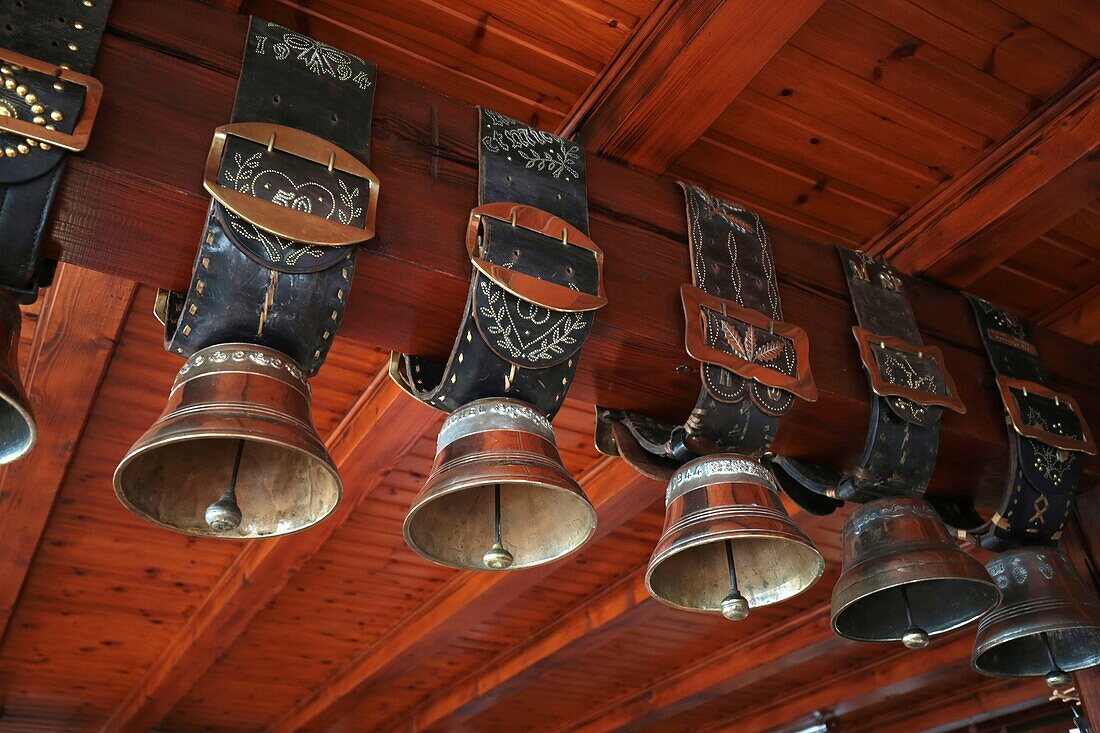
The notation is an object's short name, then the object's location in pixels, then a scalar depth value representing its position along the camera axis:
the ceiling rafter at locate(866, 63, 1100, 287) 2.04
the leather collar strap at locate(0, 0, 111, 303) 1.23
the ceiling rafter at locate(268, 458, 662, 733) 3.01
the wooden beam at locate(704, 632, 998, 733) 3.99
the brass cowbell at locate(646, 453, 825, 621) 1.56
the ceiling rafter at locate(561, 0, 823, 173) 1.74
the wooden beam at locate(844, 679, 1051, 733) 4.16
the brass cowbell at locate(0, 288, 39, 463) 1.18
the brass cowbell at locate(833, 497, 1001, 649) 1.81
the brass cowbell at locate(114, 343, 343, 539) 1.27
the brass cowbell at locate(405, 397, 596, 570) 1.43
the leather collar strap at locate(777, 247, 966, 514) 1.93
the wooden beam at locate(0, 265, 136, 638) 2.14
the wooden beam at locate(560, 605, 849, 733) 3.98
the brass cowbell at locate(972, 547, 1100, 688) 2.04
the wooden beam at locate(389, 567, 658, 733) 3.76
